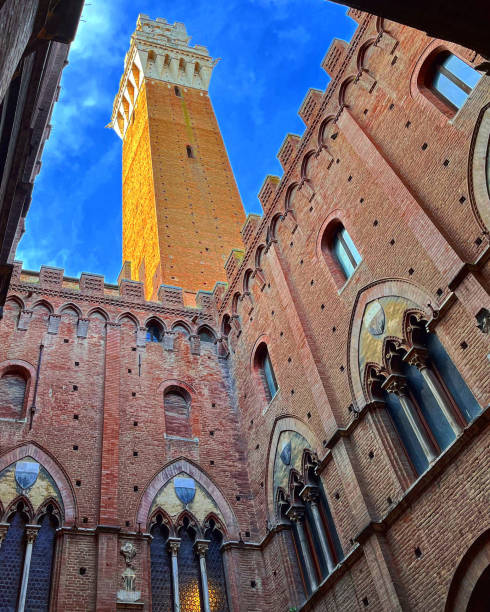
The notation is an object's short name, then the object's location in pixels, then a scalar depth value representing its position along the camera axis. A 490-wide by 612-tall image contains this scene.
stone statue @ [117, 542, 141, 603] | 10.98
